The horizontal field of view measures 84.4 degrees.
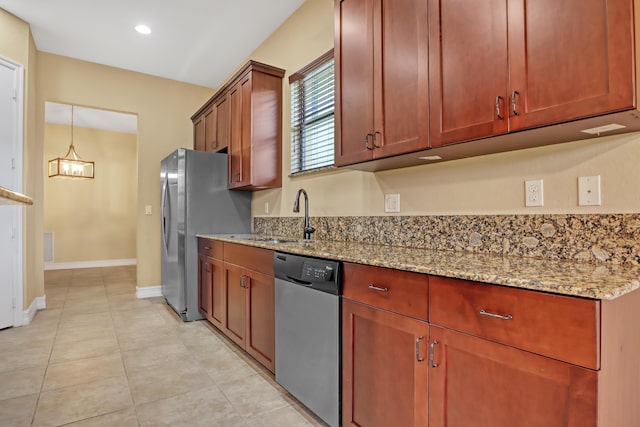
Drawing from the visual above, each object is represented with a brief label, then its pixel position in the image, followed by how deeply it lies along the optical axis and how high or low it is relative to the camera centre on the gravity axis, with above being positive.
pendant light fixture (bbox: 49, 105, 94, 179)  5.69 +0.87
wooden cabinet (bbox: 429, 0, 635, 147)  1.06 +0.54
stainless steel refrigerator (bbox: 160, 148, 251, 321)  3.59 +0.07
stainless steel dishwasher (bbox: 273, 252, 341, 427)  1.65 -0.58
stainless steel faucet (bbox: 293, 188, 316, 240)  2.71 -0.02
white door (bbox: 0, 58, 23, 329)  3.32 +0.35
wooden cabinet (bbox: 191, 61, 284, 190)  3.31 +0.89
